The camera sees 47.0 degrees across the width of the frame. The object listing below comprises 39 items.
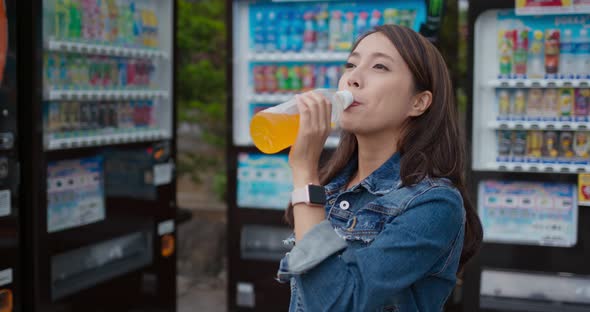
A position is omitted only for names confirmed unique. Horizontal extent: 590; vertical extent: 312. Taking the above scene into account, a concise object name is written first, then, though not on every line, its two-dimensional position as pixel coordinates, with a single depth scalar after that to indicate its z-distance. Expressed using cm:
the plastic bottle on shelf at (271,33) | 469
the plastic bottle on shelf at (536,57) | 406
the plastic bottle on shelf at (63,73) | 402
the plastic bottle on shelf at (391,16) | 446
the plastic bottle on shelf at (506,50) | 407
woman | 146
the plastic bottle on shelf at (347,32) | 457
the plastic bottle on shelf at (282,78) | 476
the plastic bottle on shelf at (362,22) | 457
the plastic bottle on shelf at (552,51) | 401
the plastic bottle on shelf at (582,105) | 394
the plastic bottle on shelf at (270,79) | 476
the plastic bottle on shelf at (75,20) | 401
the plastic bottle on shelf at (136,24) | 461
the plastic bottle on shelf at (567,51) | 402
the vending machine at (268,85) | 460
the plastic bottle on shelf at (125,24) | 452
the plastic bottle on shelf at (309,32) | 466
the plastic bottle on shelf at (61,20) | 391
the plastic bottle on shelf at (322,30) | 465
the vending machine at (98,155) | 356
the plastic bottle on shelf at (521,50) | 406
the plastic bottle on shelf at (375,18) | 457
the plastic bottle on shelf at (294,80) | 476
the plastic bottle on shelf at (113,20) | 440
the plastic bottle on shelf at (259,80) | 477
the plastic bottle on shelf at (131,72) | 467
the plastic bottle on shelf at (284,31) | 468
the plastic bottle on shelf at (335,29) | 461
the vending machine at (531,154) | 390
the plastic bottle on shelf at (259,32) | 471
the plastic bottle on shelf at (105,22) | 432
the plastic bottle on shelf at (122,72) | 460
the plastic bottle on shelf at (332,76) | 470
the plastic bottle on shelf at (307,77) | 476
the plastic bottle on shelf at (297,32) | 467
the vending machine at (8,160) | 334
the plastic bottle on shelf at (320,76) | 473
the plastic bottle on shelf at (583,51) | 400
